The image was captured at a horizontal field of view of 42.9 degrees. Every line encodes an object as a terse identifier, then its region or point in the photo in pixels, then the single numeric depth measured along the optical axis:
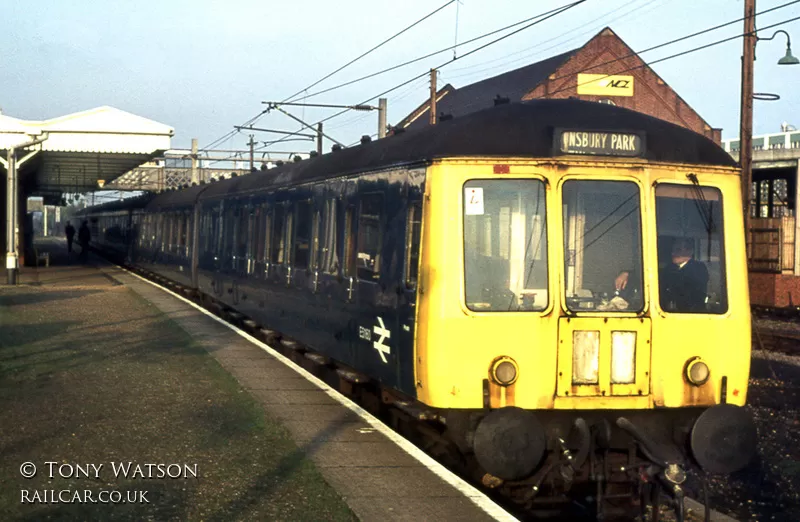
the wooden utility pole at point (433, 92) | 32.14
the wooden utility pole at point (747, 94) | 22.66
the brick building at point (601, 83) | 50.88
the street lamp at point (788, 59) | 23.89
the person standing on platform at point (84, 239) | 45.50
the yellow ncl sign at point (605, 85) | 51.38
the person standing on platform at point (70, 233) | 51.60
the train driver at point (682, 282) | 7.82
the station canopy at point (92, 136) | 28.08
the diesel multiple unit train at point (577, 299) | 7.59
